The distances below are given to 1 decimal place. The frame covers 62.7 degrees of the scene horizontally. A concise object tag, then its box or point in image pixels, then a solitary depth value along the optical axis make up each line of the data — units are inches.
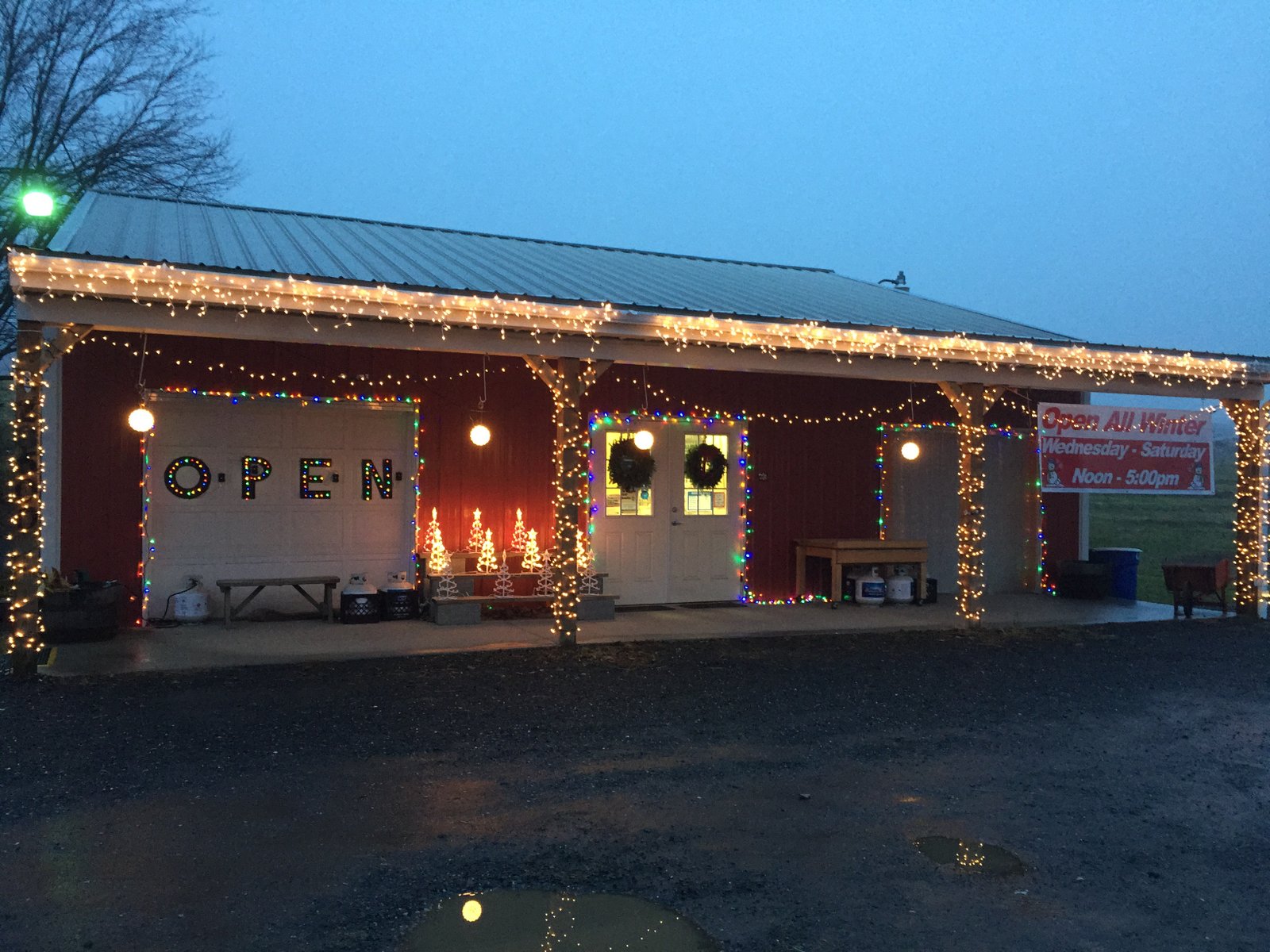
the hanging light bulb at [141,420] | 351.6
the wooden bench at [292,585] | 390.9
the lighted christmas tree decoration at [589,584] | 442.6
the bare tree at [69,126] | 631.8
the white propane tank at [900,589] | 497.7
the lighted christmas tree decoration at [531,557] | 445.4
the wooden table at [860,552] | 479.2
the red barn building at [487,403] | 315.9
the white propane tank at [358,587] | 410.3
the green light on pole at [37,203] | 313.6
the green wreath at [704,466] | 476.1
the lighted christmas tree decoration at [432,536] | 434.3
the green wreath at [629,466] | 460.8
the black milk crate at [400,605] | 418.6
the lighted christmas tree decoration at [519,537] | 448.8
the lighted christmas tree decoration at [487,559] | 436.5
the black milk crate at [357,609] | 406.6
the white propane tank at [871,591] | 493.0
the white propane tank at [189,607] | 396.5
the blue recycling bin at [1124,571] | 544.7
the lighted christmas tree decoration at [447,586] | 417.7
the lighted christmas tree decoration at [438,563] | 427.2
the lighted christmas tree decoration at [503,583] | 431.5
